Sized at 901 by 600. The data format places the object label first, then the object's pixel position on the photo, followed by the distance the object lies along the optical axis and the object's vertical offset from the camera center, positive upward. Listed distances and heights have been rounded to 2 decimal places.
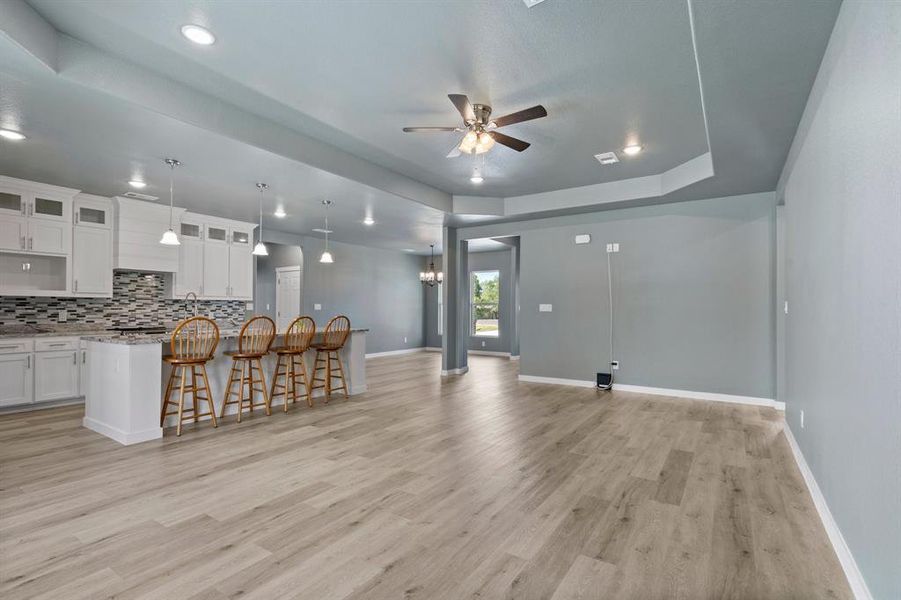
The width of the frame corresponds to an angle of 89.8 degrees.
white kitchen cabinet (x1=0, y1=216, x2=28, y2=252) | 4.98 +0.80
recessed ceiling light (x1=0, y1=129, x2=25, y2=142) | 3.70 +1.41
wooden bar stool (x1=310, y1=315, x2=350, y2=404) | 5.49 -0.63
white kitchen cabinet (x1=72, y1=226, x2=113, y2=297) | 5.59 +0.54
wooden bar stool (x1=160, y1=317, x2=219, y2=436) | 4.05 -0.49
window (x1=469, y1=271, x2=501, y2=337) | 11.20 +0.12
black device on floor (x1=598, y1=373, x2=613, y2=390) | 6.29 -1.01
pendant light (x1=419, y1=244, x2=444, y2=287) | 11.43 +0.78
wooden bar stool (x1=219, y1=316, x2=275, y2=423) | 4.56 -0.53
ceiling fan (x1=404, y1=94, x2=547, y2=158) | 3.33 +1.40
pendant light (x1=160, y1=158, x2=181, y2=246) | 4.72 +0.71
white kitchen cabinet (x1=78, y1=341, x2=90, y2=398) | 5.34 -0.76
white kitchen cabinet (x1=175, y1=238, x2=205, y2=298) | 6.64 +0.54
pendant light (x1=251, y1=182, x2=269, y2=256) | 5.84 +0.73
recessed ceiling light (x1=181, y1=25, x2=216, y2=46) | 2.71 +1.66
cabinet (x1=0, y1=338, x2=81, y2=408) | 4.80 -0.73
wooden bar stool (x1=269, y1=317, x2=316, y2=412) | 5.05 -0.61
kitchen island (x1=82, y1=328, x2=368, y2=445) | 3.79 -0.70
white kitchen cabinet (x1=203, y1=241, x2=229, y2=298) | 6.98 +0.57
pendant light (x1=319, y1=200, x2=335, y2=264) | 6.59 +0.71
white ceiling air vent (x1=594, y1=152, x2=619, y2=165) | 4.86 +1.66
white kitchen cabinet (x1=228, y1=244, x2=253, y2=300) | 7.33 +0.56
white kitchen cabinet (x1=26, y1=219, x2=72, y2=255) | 5.20 +0.80
